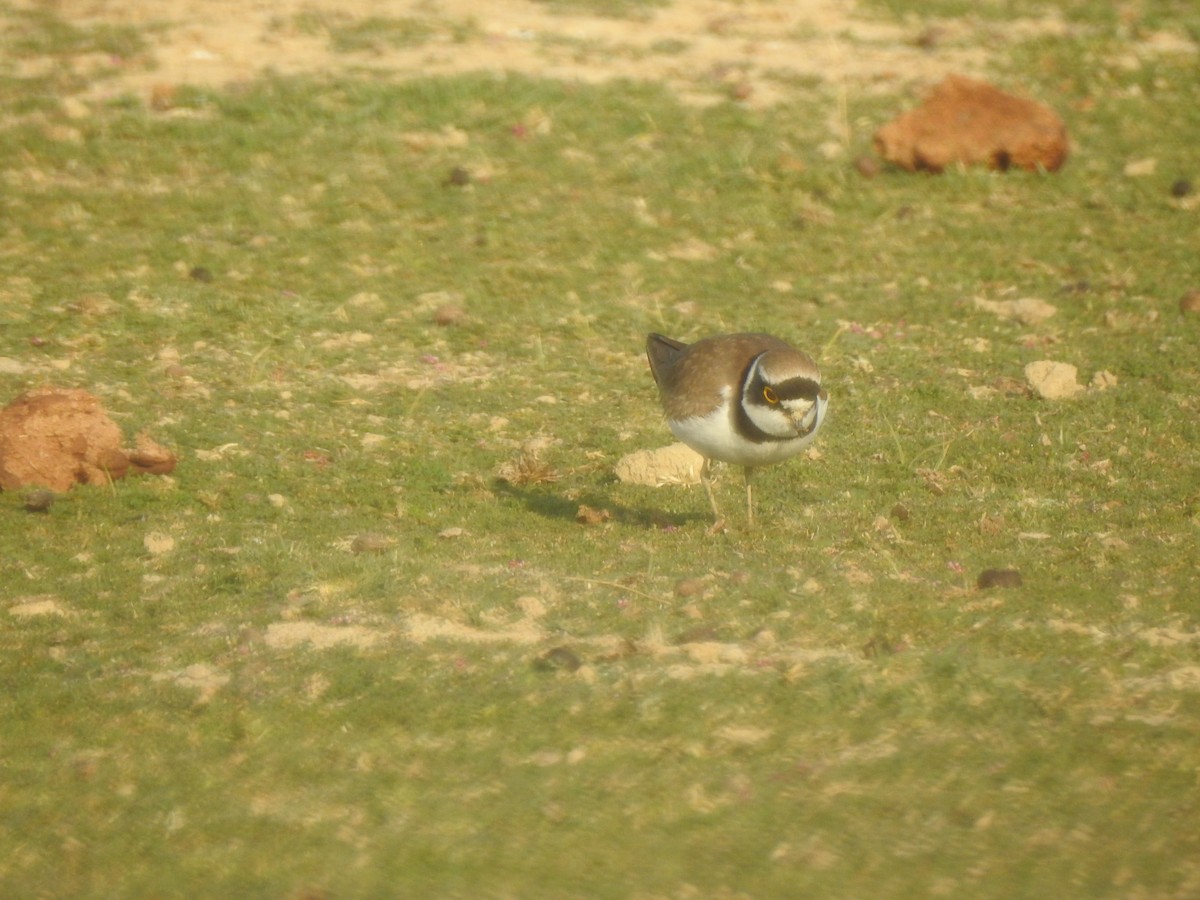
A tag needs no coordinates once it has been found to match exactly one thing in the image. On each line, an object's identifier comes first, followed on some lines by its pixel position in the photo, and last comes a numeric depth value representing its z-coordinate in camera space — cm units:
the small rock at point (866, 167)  2073
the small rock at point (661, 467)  1432
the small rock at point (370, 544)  1241
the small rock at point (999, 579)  1144
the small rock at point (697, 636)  1062
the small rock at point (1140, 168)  2091
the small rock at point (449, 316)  1731
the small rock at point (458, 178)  2031
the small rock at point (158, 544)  1245
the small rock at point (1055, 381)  1580
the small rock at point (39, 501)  1310
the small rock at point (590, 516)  1321
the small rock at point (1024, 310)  1750
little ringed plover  1230
